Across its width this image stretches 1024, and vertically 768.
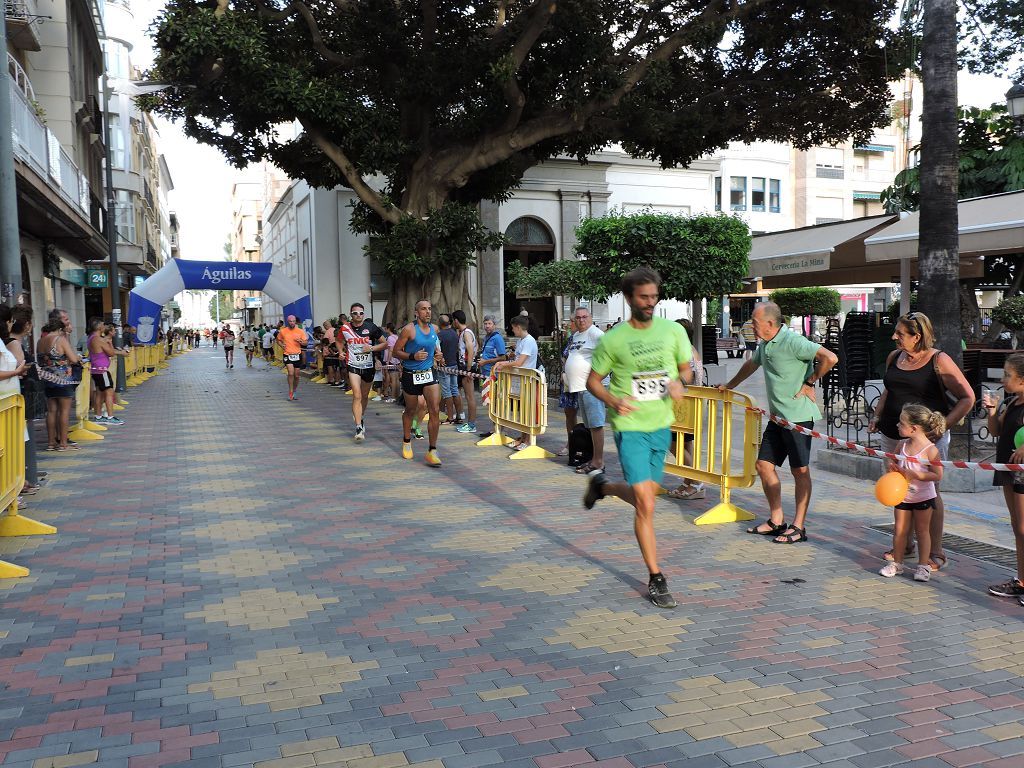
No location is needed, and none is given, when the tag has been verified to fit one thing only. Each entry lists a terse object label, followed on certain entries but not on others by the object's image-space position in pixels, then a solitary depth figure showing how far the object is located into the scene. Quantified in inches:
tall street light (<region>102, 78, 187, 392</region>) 975.6
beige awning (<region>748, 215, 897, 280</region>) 506.0
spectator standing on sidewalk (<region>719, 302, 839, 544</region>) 247.4
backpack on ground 350.0
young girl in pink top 213.5
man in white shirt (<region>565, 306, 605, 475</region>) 362.3
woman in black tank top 218.4
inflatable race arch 869.8
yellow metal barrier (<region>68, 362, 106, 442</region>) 493.7
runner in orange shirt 747.4
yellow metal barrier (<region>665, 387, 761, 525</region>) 273.6
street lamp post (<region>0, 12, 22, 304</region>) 445.1
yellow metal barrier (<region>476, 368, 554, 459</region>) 410.3
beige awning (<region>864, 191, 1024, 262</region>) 394.9
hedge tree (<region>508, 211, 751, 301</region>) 573.0
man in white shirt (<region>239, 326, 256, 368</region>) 1471.5
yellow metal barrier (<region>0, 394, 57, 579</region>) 249.9
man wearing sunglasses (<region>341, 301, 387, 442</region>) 483.5
